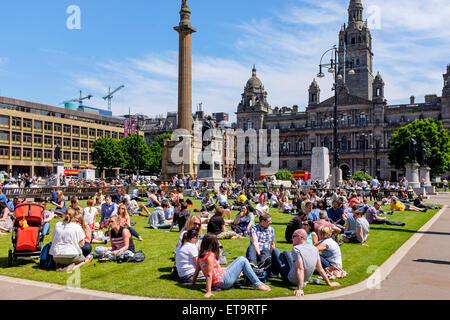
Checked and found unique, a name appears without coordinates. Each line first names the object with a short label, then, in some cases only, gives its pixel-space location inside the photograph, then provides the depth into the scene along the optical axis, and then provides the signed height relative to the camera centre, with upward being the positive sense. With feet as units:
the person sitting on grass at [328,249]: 29.45 -5.92
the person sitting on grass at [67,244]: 30.50 -5.70
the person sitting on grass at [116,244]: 33.94 -6.37
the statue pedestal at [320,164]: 130.72 +0.97
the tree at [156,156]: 293.23 +8.07
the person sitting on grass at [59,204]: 60.80 -5.58
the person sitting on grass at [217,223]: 39.65 -5.48
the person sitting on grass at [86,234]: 32.94 -5.99
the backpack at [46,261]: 31.40 -7.10
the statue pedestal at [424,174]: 146.41 -2.55
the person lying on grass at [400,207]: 76.64 -7.62
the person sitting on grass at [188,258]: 27.99 -6.20
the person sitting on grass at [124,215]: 39.94 -4.73
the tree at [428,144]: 217.36 +12.35
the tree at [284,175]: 240.32 -4.60
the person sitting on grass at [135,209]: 66.69 -6.85
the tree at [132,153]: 279.28 +9.76
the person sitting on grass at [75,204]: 43.53 -4.15
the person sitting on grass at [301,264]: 26.30 -6.31
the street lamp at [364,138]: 290.13 +21.47
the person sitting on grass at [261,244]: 30.58 -5.80
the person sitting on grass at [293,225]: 39.70 -5.66
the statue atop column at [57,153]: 162.50 +5.79
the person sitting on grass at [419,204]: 82.68 -7.49
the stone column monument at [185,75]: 134.10 +29.91
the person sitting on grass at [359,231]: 42.75 -6.70
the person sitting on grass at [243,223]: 46.09 -6.32
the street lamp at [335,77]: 89.28 +19.75
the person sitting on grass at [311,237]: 32.30 -5.58
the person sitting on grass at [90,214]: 47.53 -5.35
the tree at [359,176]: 228.72 -5.08
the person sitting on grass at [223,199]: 67.46 -5.46
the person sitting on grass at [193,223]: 31.76 -4.30
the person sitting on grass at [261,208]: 56.08 -5.58
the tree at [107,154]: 272.31 +9.06
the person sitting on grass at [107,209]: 51.75 -5.20
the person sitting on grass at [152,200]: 70.95 -5.66
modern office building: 258.98 +22.67
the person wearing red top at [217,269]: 25.90 -6.43
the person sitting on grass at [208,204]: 66.44 -6.04
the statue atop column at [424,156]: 147.27 +3.87
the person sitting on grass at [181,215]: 46.62 -5.43
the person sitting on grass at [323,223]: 36.09 -4.92
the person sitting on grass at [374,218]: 58.06 -7.28
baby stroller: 32.01 -5.09
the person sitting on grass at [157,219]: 54.39 -6.82
